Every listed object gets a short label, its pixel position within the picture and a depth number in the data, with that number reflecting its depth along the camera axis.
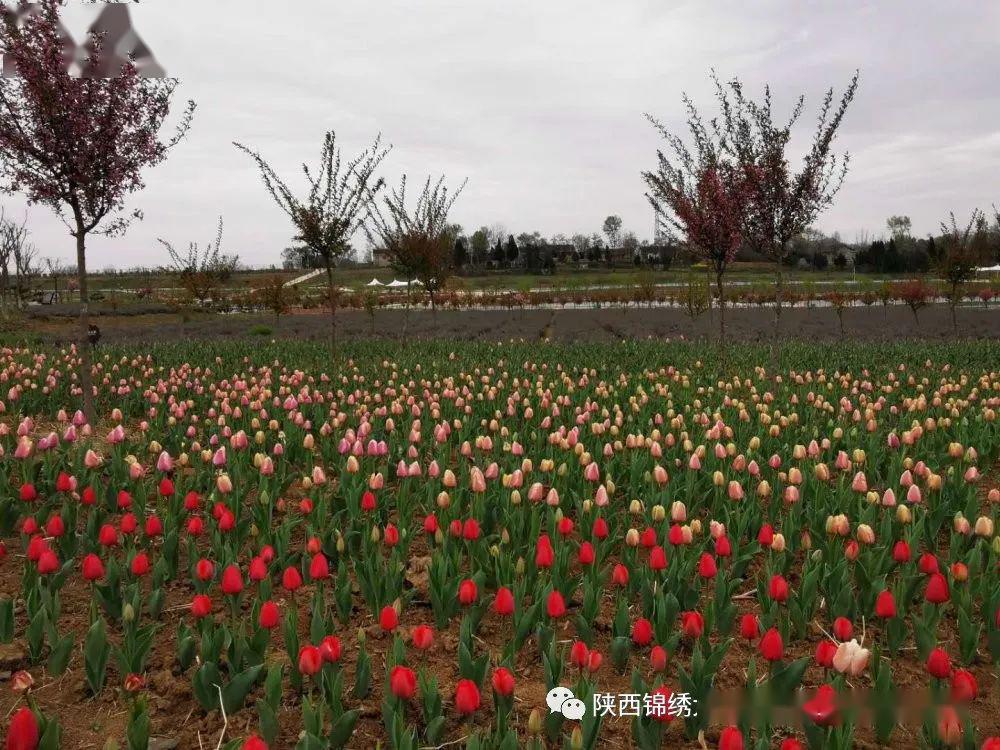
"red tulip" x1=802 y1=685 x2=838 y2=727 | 2.30
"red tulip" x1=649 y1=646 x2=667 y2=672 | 2.75
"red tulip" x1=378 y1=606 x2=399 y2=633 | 3.02
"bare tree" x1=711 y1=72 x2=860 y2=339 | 11.34
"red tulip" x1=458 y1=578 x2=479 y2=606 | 3.34
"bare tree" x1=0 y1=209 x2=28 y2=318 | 36.31
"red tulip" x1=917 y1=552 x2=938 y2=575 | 3.44
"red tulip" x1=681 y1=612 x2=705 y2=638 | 2.96
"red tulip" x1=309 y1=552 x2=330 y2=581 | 3.50
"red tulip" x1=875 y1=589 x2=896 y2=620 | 3.06
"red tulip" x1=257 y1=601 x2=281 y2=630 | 3.02
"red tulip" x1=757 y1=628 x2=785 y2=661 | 2.73
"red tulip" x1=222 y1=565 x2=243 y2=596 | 3.37
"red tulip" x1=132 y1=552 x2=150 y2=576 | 3.63
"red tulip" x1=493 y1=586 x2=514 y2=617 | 3.11
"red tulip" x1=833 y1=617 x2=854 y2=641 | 2.81
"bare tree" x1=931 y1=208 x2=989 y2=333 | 25.55
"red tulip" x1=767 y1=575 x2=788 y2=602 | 3.32
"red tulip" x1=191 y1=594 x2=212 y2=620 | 3.19
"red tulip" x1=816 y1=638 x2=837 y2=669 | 2.72
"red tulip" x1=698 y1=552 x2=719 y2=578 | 3.50
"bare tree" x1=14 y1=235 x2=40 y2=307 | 43.41
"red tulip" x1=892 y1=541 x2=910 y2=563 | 3.75
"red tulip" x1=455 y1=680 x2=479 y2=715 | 2.42
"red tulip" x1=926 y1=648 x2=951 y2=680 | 2.57
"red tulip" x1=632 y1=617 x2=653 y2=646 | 2.94
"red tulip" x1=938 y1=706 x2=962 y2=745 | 2.27
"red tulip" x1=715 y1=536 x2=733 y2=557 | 3.74
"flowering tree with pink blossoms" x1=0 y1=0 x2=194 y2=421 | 8.44
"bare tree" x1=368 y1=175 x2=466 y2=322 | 20.16
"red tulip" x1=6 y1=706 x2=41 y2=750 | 2.07
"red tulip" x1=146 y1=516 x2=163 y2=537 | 4.11
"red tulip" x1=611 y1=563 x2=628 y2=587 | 3.45
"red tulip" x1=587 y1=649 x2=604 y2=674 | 2.66
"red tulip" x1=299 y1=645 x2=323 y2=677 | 2.70
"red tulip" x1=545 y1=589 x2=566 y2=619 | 3.09
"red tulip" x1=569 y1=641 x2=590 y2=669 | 2.75
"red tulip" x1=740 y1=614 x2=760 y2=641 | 2.96
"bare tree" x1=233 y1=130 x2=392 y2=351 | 14.23
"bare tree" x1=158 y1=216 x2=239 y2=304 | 26.52
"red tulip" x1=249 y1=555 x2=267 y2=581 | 3.45
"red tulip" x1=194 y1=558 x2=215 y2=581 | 3.54
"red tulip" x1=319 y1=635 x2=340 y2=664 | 2.75
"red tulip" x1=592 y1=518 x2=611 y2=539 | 4.11
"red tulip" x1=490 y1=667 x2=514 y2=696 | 2.51
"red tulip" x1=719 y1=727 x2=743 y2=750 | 2.11
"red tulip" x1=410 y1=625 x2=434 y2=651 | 2.98
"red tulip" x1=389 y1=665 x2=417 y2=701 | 2.50
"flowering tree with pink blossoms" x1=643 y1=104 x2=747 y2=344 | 12.20
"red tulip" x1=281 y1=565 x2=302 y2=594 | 3.37
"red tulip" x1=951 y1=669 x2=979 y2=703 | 2.35
